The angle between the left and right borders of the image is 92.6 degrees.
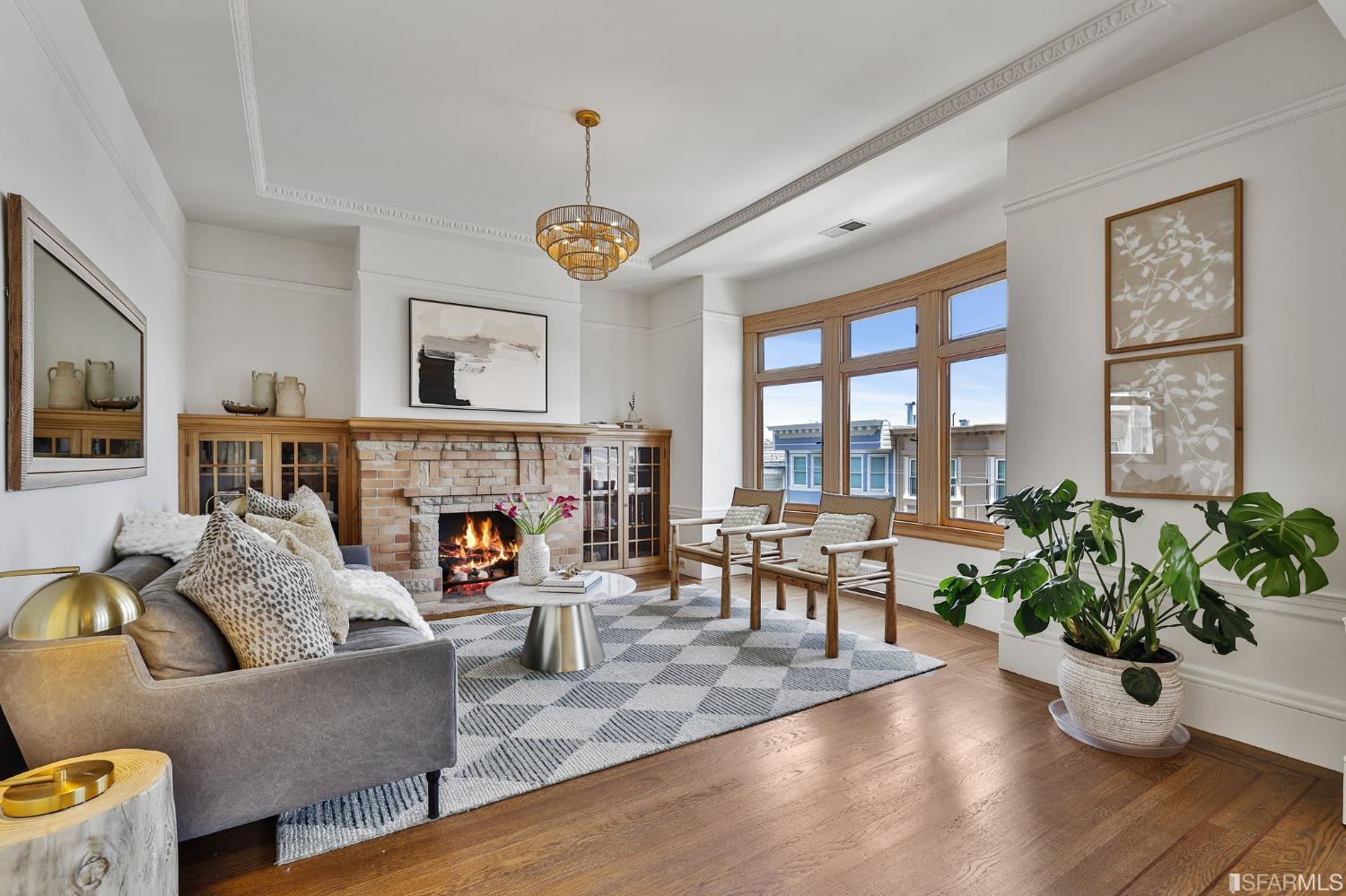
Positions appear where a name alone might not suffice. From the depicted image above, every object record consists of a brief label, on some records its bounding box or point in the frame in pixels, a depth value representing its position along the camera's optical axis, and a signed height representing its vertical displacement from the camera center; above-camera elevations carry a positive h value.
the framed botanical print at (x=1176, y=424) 2.57 +0.09
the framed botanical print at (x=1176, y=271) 2.57 +0.74
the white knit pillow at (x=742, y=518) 4.73 -0.57
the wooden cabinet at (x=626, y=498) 5.86 -0.51
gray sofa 1.48 -0.69
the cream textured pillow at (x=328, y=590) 2.34 -0.55
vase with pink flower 3.35 -0.49
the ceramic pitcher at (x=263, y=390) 4.61 +0.38
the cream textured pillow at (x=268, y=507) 3.35 -0.33
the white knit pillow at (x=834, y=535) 3.90 -0.58
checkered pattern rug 2.08 -1.16
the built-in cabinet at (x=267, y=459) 4.28 -0.11
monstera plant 2.18 -0.51
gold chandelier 3.20 +1.06
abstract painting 4.86 +0.68
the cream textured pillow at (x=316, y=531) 3.13 -0.44
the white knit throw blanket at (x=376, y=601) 2.68 -0.68
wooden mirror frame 1.74 +0.28
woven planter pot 2.40 -0.99
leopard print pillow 1.75 -0.43
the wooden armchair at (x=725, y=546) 4.28 -0.76
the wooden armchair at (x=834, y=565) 3.51 -0.76
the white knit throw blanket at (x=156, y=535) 2.69 -0.40
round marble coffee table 3.24 -0.97
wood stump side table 1.13 -0.75
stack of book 3.20 -0.71
